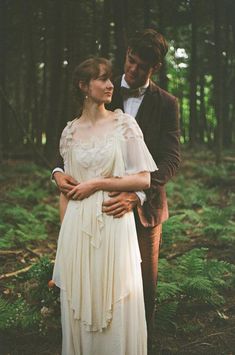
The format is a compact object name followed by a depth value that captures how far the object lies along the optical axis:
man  3.47
